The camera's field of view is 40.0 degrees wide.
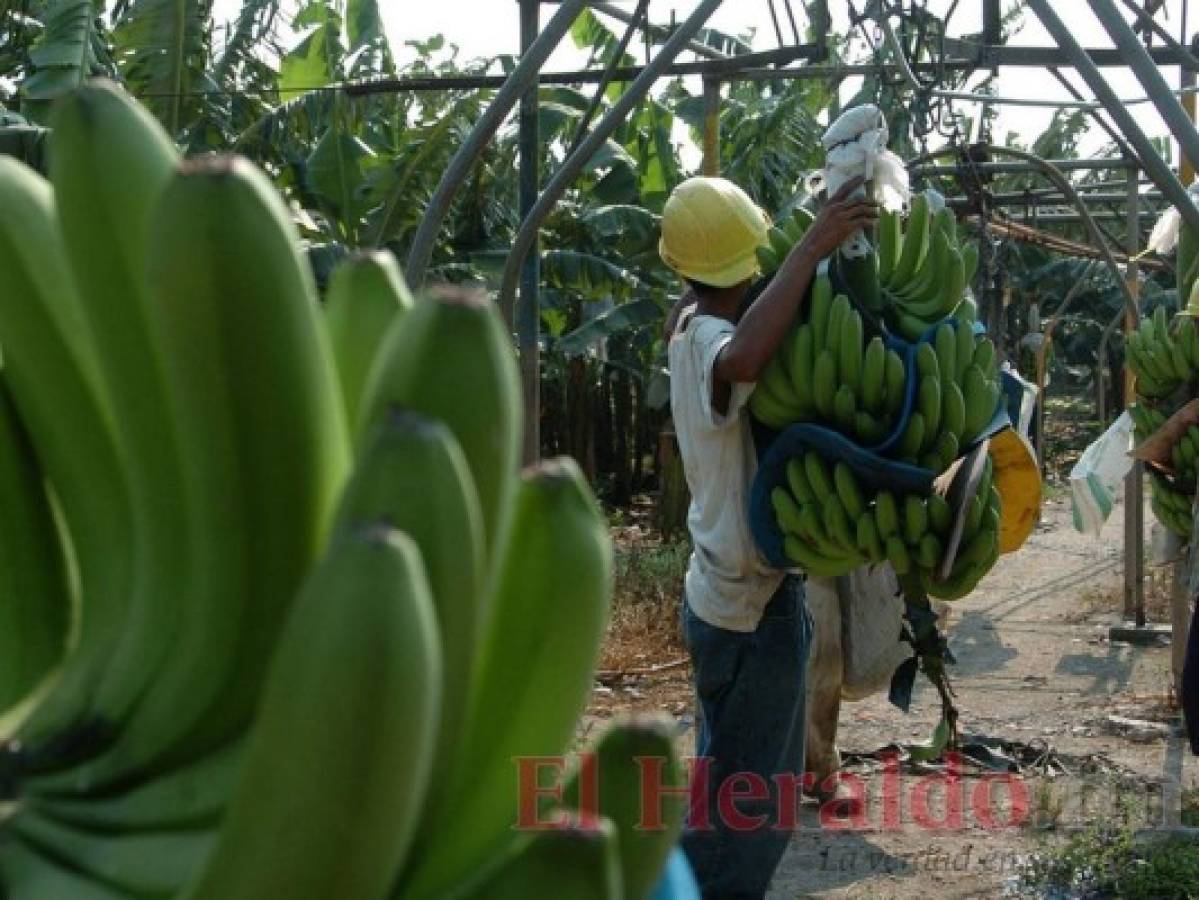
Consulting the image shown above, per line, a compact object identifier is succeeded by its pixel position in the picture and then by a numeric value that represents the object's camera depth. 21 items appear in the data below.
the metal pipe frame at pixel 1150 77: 2.96
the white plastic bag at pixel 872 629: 4.70
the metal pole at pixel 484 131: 2.96
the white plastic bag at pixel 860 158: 3.65
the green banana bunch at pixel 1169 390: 5.53
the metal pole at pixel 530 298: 3.58
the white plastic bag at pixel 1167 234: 5.92
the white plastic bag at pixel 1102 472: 5.58
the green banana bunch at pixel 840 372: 3.60
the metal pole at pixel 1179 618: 7.04
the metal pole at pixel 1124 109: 3.08
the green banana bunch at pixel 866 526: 3.61
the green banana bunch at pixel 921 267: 3.78
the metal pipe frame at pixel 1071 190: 7.92
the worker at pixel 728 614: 3.81
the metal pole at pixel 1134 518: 8.41
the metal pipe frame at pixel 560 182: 3.52
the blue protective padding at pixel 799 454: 3.56
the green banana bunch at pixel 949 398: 3.59
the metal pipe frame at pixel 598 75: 5.23
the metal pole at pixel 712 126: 5.92
